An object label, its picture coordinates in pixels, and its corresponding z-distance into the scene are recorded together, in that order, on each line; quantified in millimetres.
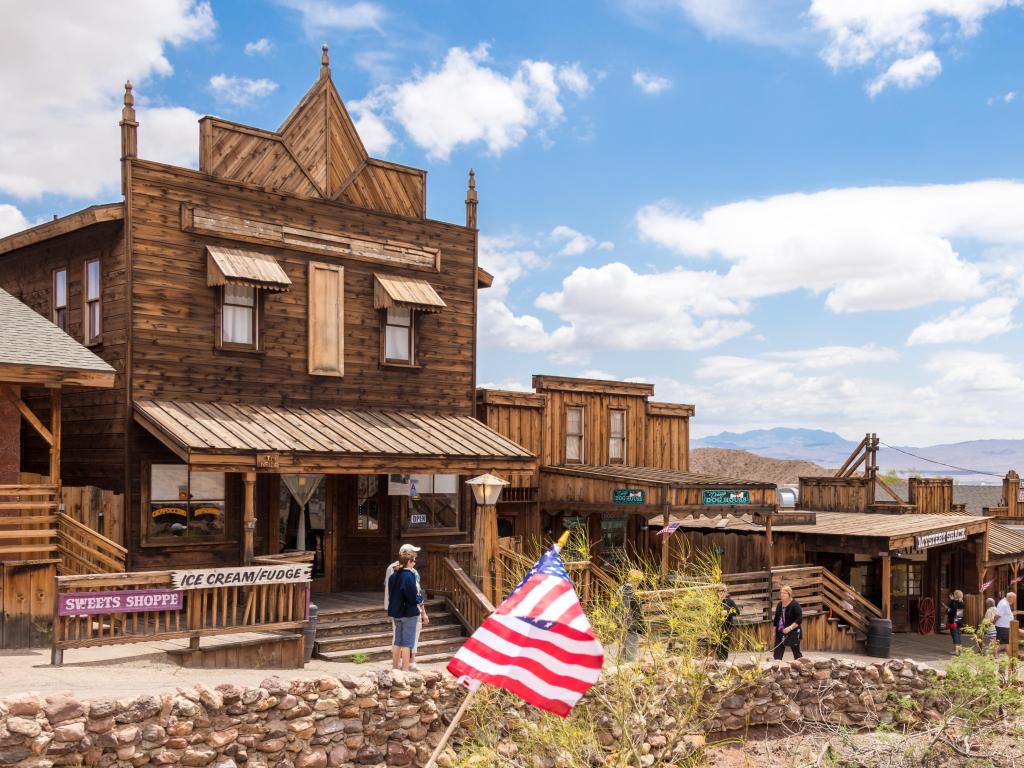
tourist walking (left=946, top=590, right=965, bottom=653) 24828
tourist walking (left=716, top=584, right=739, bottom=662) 17547
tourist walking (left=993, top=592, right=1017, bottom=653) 23375
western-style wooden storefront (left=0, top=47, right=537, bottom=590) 19047
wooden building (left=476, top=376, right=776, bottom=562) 23312
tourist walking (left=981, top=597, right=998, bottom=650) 20562
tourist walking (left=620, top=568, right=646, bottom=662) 15353
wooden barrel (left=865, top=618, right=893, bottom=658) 23328
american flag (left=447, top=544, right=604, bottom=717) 8375
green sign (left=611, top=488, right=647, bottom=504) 23281
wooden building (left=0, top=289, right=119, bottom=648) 15672
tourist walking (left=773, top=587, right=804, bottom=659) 19359
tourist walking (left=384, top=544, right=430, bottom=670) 15320
